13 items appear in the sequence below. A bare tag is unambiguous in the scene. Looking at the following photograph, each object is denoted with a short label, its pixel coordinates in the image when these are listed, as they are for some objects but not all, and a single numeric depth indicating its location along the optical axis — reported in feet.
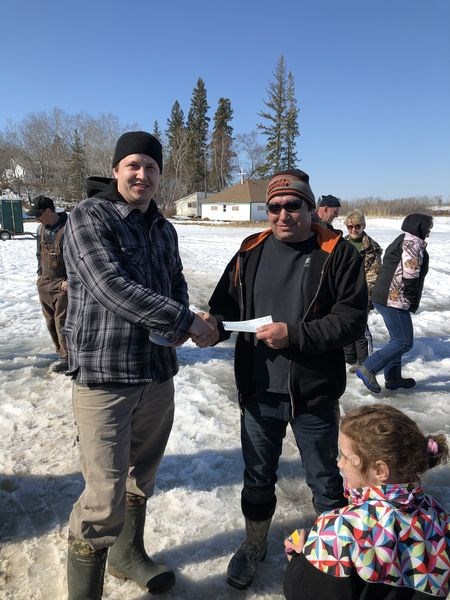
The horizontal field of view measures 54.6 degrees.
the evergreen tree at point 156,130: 267.51
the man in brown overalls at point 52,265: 16.55
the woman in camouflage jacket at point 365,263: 17.63
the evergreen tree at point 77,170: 209.26
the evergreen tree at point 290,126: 197.26
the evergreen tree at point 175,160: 223.71
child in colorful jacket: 4.43
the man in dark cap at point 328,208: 19.28
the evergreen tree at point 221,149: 244.83
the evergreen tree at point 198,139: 241.55
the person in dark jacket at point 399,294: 15.34
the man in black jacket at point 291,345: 7.20
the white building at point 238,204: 191.21
